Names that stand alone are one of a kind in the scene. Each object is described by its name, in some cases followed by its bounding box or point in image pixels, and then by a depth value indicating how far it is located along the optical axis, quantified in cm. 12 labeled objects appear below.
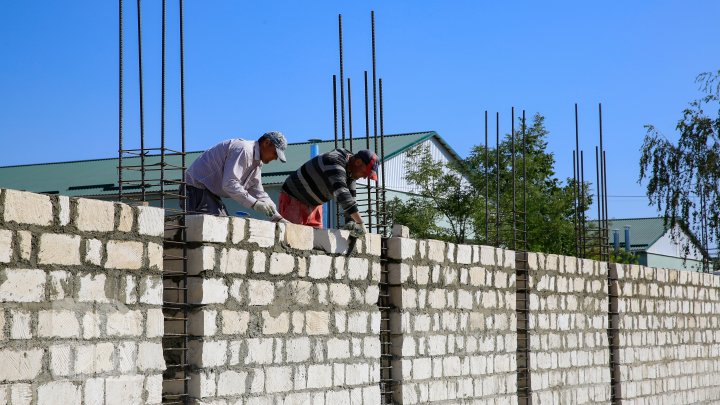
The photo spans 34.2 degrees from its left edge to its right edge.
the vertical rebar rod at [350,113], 923
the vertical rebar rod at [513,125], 1097
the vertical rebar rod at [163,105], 654
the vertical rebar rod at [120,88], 629
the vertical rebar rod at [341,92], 883
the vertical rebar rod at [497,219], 1042
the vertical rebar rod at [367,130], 879
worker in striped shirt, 805
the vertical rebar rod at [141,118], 638
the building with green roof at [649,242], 4800
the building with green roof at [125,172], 2819
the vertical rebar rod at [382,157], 910
